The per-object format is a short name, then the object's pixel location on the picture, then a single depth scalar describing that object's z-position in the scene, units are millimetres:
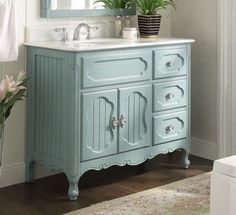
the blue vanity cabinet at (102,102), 3297
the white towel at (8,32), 3162
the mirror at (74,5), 3684
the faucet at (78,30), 3766
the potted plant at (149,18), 3979
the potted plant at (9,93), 3109
